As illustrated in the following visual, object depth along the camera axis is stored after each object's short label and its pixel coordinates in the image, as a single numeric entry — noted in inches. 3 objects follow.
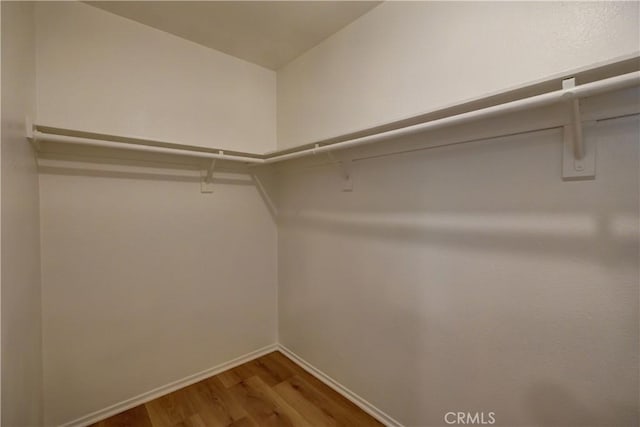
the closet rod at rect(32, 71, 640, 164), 27.9
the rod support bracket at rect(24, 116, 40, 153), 43.9
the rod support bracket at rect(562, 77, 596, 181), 33.9
